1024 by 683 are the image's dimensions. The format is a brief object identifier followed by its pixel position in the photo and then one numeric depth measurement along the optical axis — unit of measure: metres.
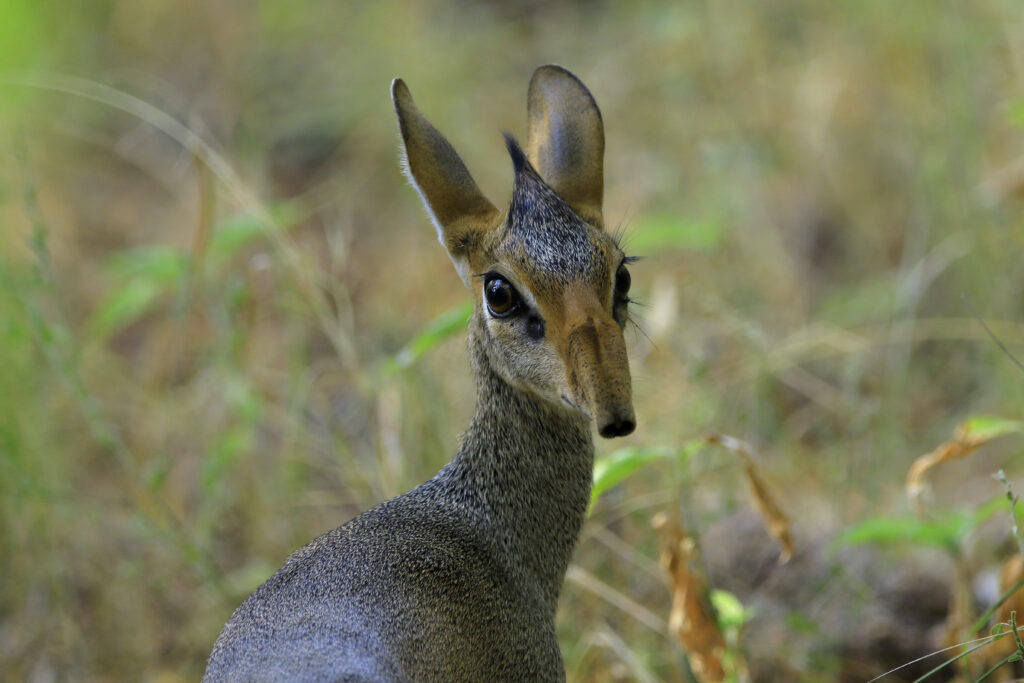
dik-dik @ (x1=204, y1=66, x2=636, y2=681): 5.11
